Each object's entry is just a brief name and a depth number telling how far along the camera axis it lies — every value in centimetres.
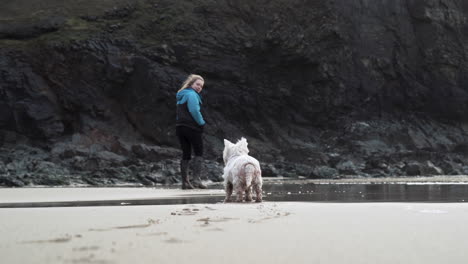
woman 1204
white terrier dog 802
